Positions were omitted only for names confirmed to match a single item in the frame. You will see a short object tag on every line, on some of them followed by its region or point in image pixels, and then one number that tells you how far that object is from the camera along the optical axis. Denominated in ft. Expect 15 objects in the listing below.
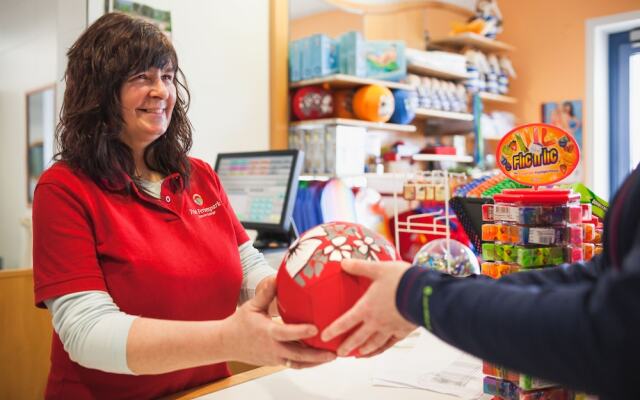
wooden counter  6.09
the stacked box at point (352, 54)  12.41
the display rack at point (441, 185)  6.55
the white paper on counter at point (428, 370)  4.58
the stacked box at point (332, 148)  12.11
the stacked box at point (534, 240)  4.12
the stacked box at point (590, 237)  4.44
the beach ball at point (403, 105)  13.52
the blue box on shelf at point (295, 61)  12.66
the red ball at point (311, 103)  12.51
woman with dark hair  3.70
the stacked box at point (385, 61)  13.41
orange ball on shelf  12.53
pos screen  8.80
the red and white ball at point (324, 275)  3.38
